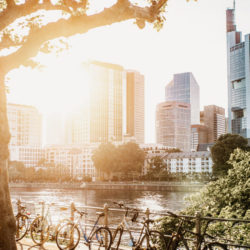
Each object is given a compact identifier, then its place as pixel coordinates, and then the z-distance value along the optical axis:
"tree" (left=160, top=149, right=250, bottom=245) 12.41
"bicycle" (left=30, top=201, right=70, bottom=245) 10.57
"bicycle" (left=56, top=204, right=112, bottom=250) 9.06
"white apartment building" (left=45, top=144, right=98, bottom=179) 177.38
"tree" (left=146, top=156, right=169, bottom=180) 118.38
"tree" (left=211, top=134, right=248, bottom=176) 73.38
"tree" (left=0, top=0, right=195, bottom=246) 7.40
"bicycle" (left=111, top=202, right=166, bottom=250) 8.41
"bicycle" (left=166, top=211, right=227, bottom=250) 7.68
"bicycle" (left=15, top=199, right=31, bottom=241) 11.41
